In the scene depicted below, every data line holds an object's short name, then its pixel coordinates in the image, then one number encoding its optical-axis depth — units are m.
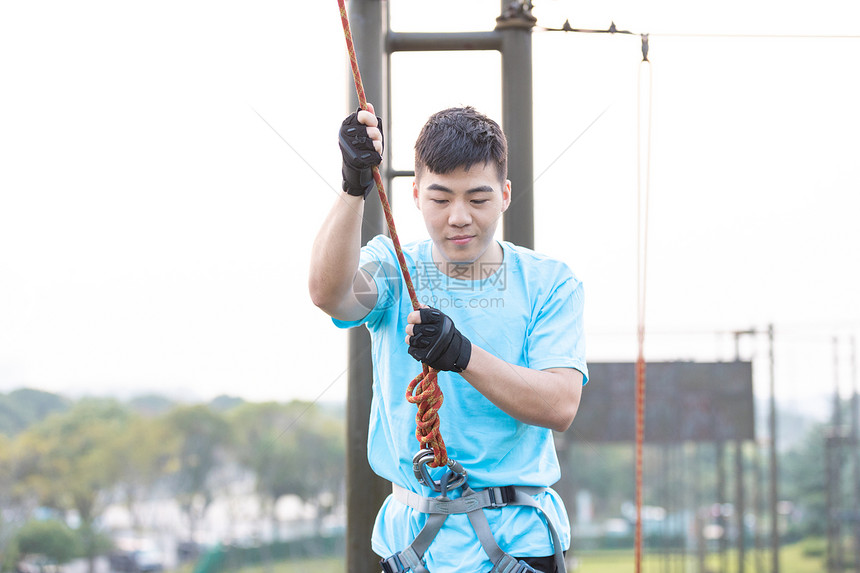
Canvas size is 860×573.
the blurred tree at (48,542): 25.56
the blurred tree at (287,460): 29.25
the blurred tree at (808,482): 24.49
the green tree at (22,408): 28.23
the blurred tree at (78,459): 27.06
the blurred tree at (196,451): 28.80
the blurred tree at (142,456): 28.91
